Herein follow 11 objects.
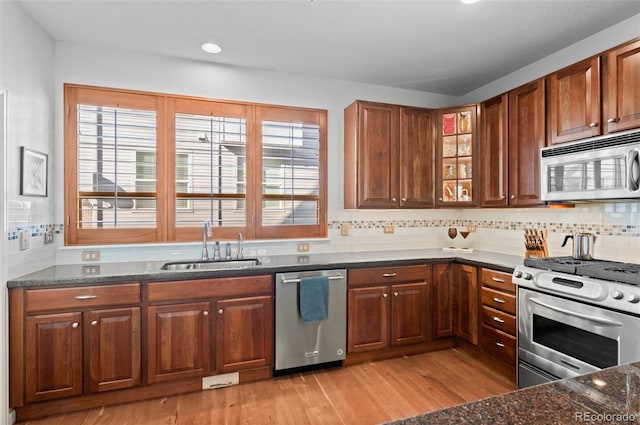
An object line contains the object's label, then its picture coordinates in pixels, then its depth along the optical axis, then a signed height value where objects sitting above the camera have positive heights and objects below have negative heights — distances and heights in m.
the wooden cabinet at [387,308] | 2.98 -0.85
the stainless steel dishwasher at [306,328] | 2.74 -0.93
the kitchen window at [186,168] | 2.86 +0.40
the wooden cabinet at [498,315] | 2.71 -0.84
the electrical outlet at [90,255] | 2.81 -0.35
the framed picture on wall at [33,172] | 2.30 +0.29
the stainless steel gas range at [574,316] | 1.97 -0.65
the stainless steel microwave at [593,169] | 2.18 +0.30
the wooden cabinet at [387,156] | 3.33 +0.56
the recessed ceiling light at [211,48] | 2.84 +1.37
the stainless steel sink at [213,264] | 2.94 -0.44
